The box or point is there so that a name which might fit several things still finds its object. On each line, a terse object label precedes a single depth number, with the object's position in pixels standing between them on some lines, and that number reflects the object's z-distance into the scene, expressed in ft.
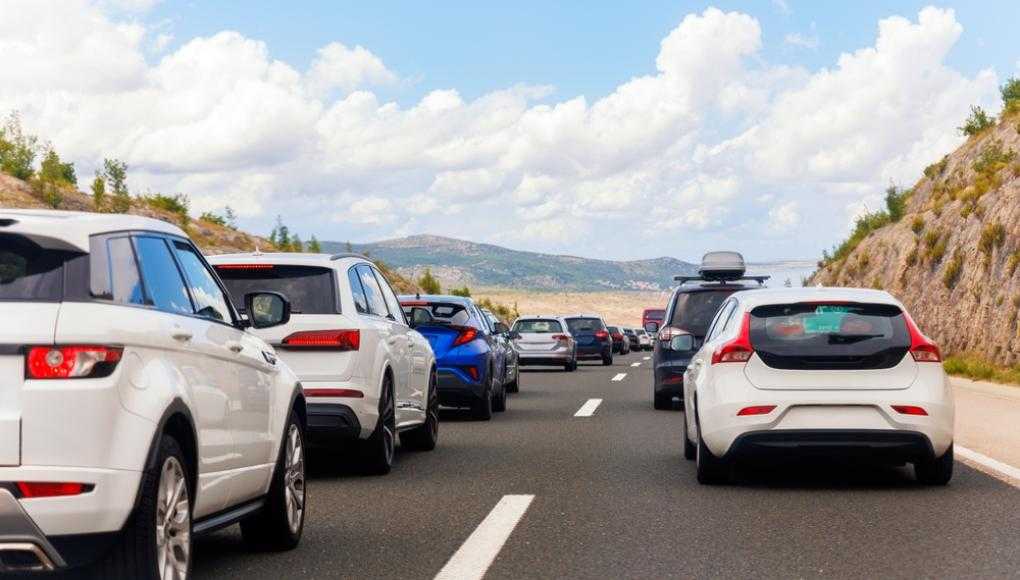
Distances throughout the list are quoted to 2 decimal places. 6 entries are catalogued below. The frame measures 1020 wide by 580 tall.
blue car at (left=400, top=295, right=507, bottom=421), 59.06
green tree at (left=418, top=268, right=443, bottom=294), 254.88
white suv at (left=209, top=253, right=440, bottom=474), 36.47
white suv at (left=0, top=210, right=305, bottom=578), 17.19
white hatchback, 34.47
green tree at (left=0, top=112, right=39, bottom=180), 172.86
